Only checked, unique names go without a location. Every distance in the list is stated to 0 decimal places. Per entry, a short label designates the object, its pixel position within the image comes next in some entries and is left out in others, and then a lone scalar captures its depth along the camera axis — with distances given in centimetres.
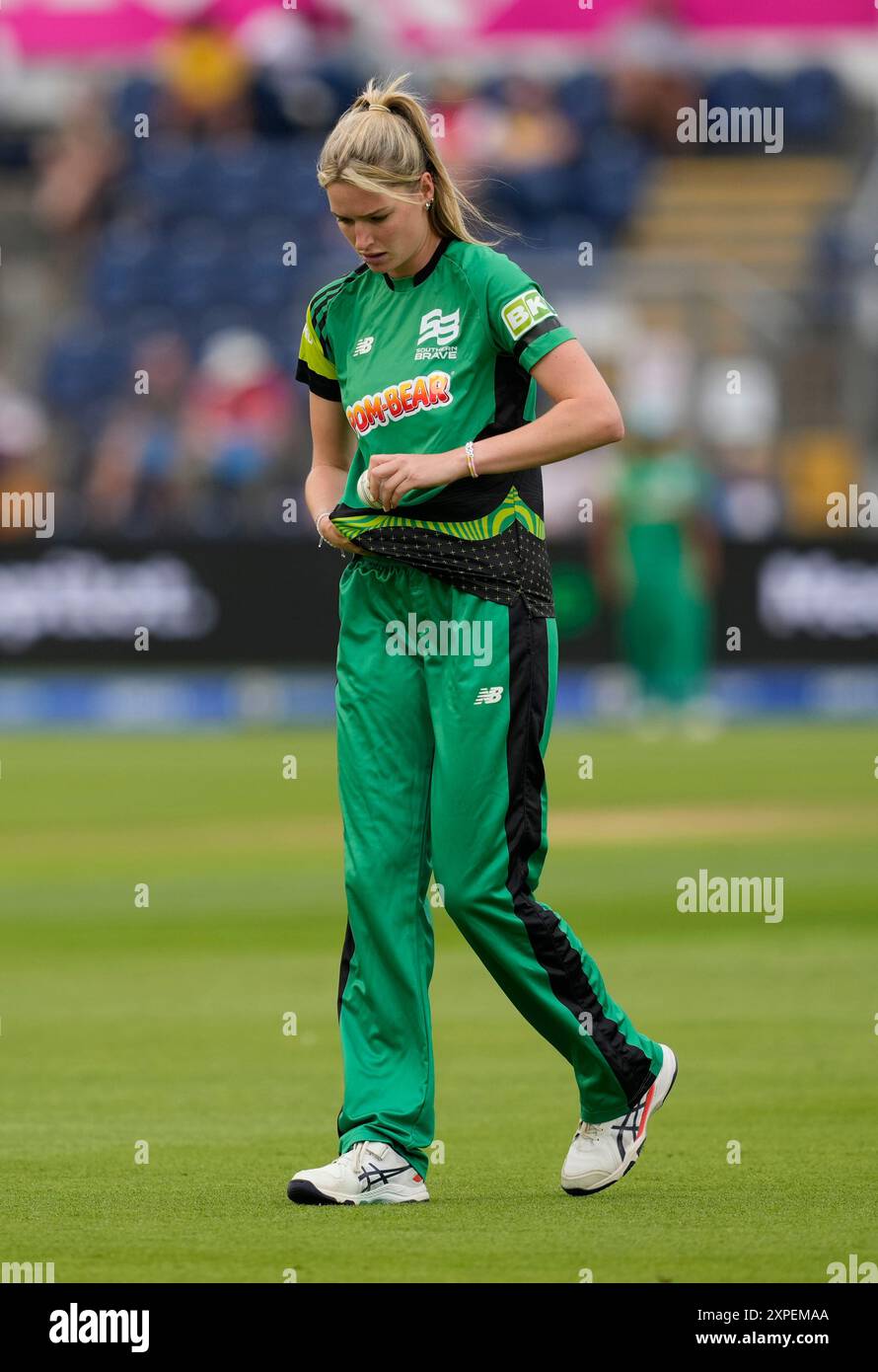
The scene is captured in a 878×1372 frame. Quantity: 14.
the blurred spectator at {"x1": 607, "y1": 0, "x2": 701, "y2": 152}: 3166
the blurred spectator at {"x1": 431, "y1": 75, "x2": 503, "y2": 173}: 2916
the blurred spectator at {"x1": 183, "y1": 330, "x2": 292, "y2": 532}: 2536
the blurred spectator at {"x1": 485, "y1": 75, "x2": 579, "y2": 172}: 3091
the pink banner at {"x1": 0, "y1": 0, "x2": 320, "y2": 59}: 3419
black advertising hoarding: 2383
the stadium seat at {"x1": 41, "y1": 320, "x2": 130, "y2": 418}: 2819
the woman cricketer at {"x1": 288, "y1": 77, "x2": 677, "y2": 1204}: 589
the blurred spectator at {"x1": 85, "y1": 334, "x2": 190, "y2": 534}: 2536
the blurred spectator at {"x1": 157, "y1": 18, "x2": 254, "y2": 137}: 3145
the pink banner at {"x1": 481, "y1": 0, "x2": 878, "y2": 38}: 3388
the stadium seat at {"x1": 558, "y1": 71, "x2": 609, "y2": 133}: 3238
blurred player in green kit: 2261
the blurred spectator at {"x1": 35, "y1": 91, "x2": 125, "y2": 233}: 3088
